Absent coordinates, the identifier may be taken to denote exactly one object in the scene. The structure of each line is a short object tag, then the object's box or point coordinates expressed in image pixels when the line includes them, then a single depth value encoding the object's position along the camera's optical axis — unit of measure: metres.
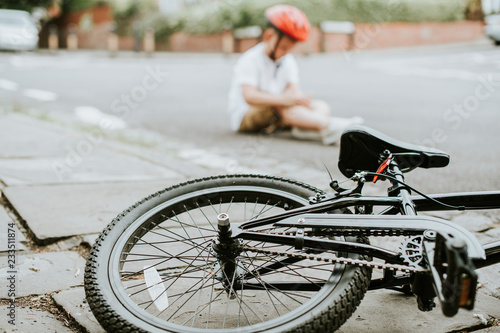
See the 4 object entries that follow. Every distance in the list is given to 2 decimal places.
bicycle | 1.66
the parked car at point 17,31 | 24.62
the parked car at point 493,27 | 22.11
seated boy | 5.69
